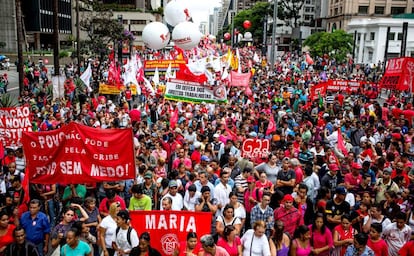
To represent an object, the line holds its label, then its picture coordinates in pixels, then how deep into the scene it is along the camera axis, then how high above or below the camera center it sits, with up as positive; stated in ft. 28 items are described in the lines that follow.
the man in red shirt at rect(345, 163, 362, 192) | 25.98 -7.25
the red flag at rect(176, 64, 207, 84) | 48.62 -3.40
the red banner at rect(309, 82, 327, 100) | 60.95 -5.69
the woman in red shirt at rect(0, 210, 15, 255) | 19.56 -8.01
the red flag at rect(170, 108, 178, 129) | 46.16 -7.49
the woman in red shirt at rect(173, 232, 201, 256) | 17.72 -7.79
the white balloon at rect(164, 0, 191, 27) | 76.64 +5.03
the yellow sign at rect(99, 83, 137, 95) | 64.48 -6.41
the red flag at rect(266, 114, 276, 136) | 41.82 -7.21
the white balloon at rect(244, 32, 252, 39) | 303.21 +5.84
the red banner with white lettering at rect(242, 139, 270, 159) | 31.12 -6.77
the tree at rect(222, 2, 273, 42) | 336.90 +19.62
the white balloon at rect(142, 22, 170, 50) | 79.61 +1.23
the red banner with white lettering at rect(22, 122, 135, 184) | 23.31 -5.56
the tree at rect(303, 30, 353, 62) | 154.26 +0.59
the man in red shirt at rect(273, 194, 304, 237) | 21.54 -7.71
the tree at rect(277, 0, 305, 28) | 286.46 +22.36
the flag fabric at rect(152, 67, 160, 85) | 63.55 -4.88
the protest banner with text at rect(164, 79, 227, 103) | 45.68 -4.67
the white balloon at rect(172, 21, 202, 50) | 75.46 +1.30
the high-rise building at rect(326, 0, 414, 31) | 232.94 +19.42
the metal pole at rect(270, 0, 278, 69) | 107.18 +0.98
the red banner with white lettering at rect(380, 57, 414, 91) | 47.60 -2.67
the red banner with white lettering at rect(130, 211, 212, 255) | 19.16 -7.38
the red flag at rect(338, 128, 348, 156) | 34.84 -7.25
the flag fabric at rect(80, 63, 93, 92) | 61.67 -4.54
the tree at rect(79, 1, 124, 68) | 129.29 +2.99
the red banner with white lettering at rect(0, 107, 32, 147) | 31.55 -5.76
